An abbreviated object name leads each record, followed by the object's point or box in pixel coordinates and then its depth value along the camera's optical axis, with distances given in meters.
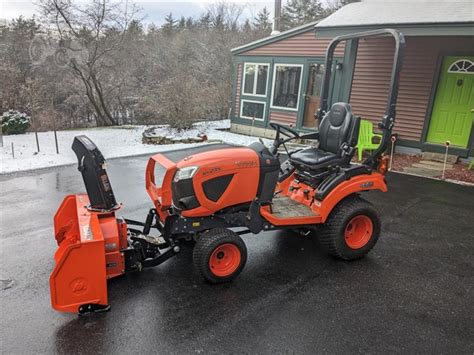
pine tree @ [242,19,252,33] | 23.31
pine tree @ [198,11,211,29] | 28.44
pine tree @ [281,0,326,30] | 27.64
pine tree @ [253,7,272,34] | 24.82
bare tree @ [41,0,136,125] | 11.86
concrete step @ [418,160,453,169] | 7.68
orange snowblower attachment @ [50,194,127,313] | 2.32
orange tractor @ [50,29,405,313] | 2.45
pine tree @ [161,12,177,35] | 27.89
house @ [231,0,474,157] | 6.91
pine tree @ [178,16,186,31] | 38.84
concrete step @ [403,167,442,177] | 7.05
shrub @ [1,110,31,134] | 9.29
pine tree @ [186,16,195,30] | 37.03
